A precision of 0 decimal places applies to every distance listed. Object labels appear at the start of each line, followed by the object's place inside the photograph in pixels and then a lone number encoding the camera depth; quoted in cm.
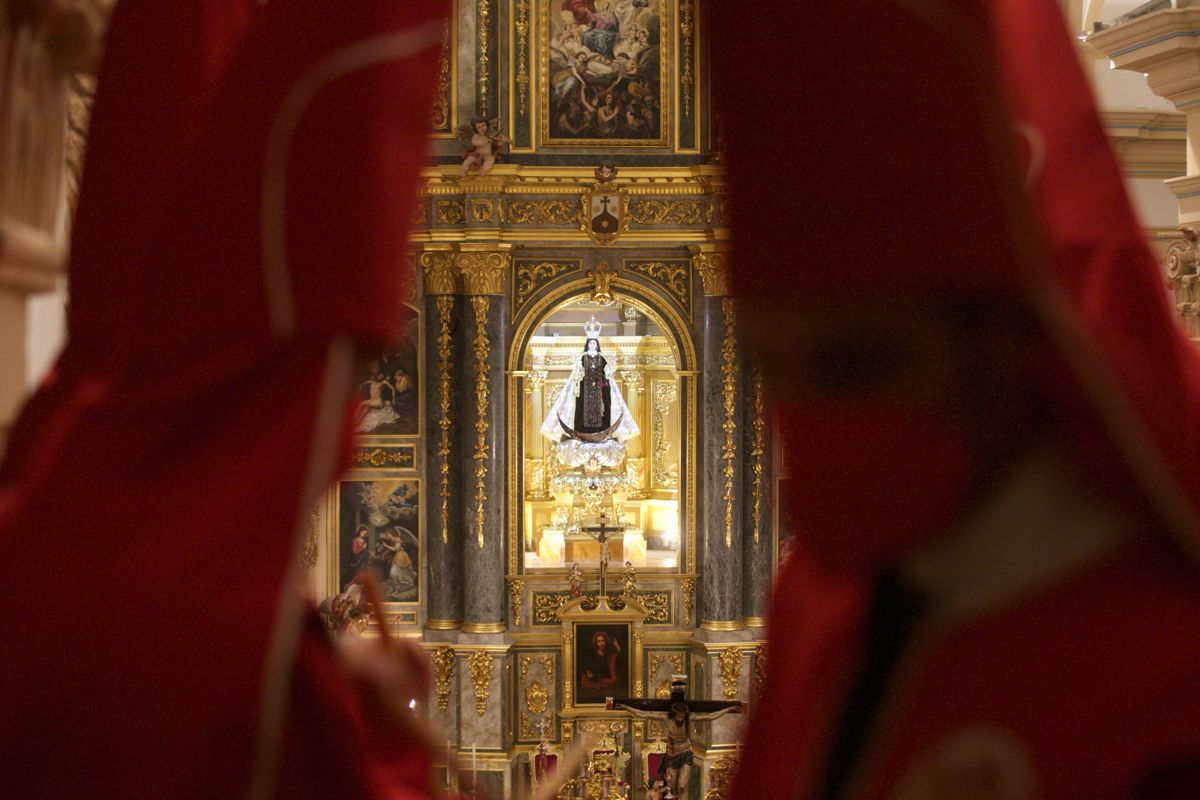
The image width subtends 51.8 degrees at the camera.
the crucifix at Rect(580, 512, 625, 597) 1294
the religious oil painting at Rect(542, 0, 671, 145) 1235
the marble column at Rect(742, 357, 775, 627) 1233
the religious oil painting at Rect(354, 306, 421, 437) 1217
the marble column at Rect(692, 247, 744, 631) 1228
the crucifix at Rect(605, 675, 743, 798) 941
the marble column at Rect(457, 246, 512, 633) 1209
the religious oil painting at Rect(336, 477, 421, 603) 1217
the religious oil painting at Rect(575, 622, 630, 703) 1253
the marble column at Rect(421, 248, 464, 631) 1215
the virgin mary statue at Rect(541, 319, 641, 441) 1330
